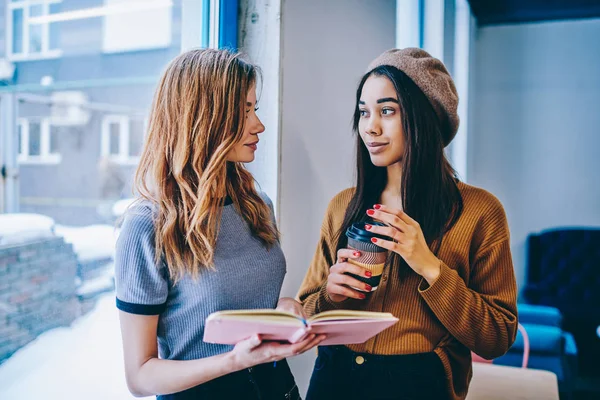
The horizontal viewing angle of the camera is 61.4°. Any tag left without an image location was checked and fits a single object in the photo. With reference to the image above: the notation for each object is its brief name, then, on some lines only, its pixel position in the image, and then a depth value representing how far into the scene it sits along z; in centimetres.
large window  114
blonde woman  97
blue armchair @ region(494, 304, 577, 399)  299
